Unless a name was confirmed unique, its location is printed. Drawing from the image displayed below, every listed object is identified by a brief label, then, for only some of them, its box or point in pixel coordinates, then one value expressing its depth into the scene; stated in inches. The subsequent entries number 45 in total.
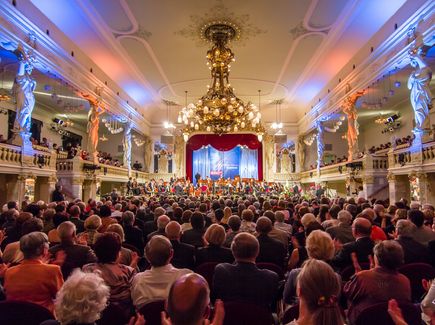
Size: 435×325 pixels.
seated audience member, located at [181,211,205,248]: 166.7
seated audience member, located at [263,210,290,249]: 165.9
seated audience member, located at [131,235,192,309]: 90.9
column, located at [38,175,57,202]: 382.0
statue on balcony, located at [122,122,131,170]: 674.2
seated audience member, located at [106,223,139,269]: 121.8
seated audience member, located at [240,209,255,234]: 187.9
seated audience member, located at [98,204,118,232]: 185.8
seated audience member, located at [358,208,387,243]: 154.3
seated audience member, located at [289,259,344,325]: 56.1
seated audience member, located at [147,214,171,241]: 170.2
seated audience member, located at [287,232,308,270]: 140.9
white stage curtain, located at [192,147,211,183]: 888.9
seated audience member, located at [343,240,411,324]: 85.7
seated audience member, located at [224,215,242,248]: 165.6
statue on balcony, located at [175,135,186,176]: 831.1
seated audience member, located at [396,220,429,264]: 127.0
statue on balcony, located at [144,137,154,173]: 820.6
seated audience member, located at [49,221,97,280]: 116.3
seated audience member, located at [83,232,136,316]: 93.7
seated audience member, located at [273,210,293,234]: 197.3
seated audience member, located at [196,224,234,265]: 130.3
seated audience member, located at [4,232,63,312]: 89.2
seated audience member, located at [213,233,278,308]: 93.4
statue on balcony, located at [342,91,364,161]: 490.9
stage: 822.0
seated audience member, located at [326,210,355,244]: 153.7
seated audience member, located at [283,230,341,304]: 101.7
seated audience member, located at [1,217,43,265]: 121.3
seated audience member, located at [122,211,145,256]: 176.2
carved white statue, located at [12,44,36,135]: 321.4
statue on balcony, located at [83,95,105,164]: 501.0
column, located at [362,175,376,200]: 432.8
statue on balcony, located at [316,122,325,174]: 653.3
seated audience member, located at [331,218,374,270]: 125.9
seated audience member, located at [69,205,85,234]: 199.2
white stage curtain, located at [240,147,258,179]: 867.4
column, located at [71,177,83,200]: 446.3
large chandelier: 387.9
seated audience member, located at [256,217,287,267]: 140.0
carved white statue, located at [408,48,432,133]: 317.1
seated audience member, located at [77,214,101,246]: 151.9
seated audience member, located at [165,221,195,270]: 132.1
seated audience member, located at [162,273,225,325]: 51.2
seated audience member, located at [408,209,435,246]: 148.9
